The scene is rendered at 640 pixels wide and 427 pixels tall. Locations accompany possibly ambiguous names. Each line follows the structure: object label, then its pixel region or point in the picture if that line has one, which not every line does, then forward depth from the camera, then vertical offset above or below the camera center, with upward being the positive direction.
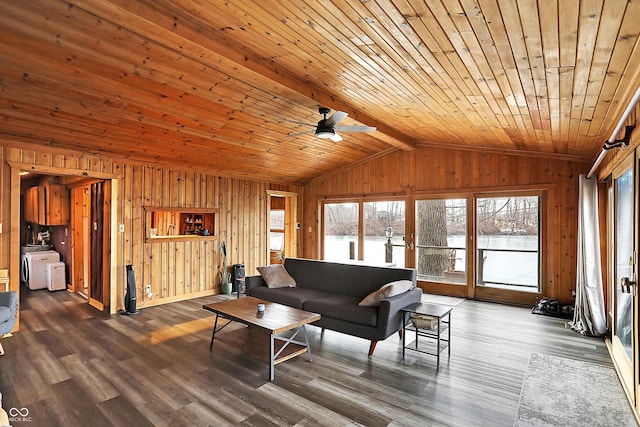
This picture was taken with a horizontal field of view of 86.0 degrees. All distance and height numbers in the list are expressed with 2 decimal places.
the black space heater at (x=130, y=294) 5.18 -1.17
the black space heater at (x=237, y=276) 6.77 -1.21
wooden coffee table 3.22 -1.04
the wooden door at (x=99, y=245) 5.39 -0.46
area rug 2.53 -1.51
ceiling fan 4.00 +1.05
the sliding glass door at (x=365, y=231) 7.52 -0.34
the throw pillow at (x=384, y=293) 3.74 -0.85
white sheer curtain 4.35 -0.72
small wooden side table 3.52 -1.26
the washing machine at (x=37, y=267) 6.81 -1.00
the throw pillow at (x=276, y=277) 4.98 -0.90
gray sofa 3.68 -1.03
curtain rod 2.26 +0.74
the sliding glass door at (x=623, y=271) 2.78 -0.55
